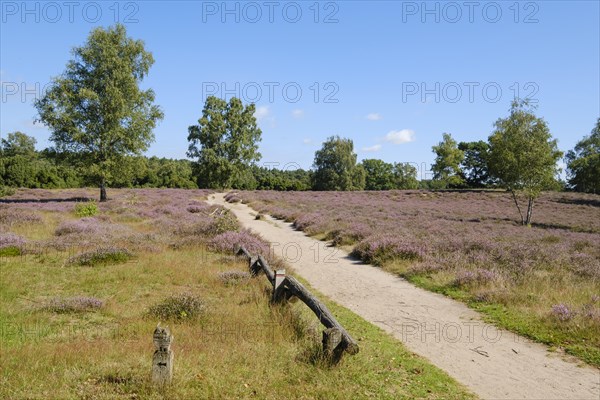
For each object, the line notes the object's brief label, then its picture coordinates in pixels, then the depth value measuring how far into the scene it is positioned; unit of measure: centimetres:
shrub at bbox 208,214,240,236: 2036
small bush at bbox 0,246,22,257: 1469
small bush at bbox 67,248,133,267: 1368
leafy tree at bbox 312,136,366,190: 9381
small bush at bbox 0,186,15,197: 3731
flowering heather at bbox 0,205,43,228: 2118
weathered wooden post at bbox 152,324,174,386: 541
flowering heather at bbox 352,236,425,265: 1625
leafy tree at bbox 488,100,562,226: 3238
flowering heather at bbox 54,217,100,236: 1928
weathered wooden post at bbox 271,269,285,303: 985
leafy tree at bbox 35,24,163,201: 3609
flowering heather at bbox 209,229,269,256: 1689
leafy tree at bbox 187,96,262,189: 7000
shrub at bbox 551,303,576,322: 912
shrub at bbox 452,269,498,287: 1239
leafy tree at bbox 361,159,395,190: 12238
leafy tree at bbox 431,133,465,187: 8056
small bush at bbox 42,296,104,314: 899
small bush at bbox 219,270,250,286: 1184
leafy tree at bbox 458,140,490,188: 9169
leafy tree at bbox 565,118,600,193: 6116
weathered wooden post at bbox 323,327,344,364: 659
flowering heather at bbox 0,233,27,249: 1541
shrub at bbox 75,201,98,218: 2633
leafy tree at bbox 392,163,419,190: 11822
